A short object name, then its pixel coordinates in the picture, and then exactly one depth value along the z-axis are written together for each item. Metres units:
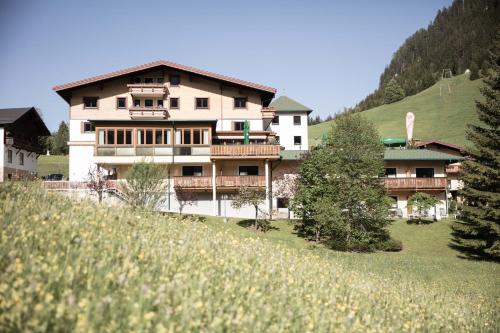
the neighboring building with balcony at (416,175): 44.69
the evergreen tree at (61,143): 133.25
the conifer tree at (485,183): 29.84
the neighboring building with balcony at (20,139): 45.25
